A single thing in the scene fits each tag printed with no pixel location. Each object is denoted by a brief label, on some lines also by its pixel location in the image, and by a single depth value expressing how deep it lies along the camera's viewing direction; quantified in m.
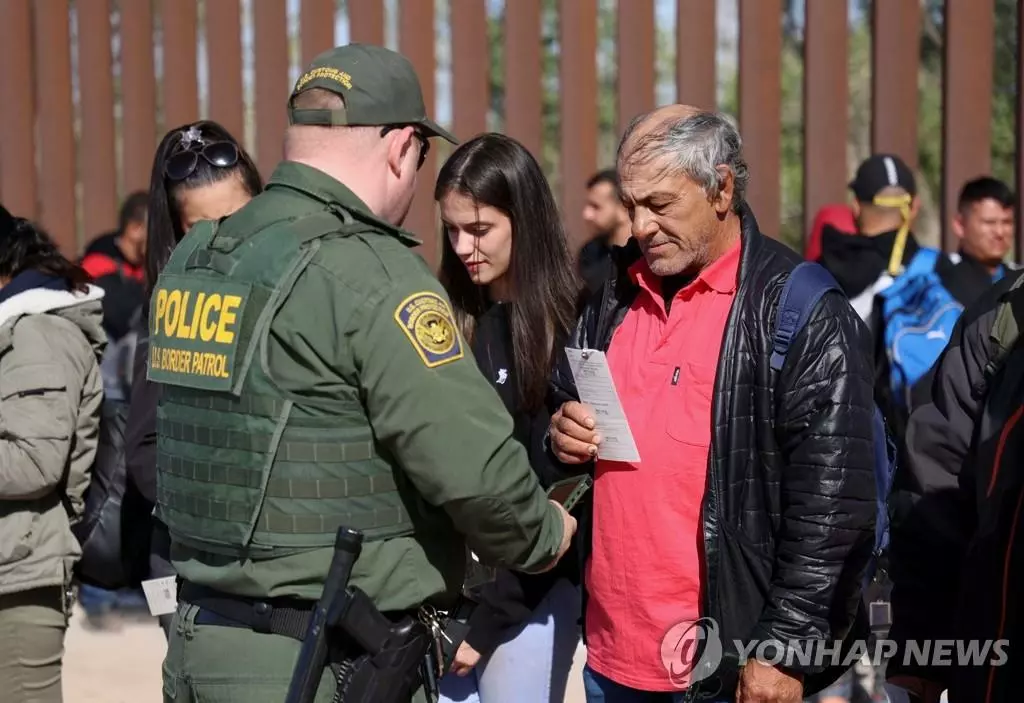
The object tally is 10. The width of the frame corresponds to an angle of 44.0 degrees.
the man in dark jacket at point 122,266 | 6.62
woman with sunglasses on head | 3.49
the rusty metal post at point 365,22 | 7.06
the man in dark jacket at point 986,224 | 6.13
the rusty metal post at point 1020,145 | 6.54
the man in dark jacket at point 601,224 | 5.21
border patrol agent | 2.21
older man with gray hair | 2.52
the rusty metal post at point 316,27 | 7.09
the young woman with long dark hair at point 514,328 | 3.18
